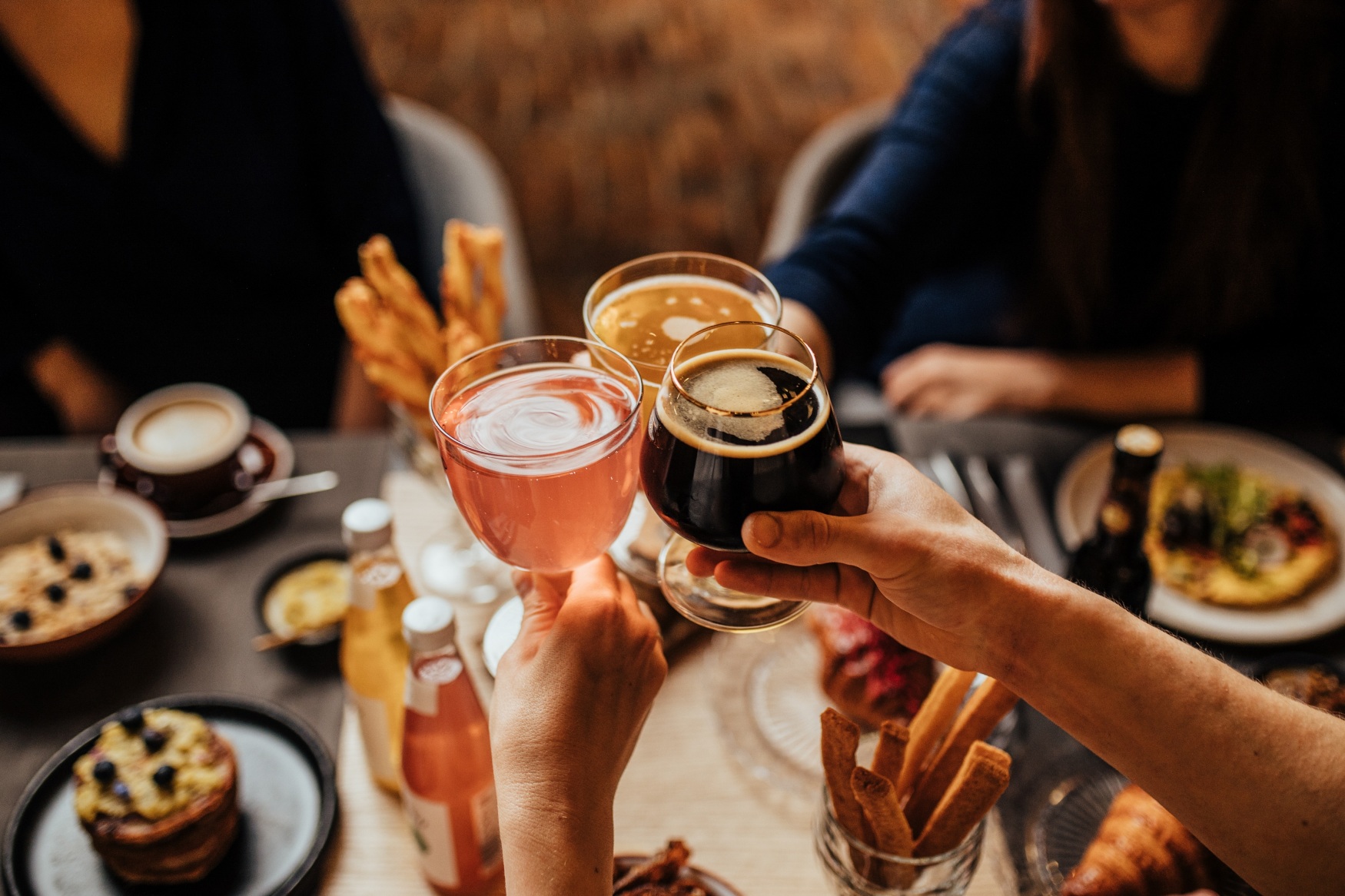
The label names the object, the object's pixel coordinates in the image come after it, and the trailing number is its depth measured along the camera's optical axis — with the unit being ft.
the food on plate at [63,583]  3.96
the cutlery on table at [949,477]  4.43
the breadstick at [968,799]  2.55
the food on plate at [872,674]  3.49
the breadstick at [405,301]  3.74
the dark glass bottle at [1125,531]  3.45
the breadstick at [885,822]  2.51
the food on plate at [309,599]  4.03
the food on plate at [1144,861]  2.83
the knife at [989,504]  4.36
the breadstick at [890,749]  2.68
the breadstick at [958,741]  2.76
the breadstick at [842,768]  2.56
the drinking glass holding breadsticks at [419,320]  3.72
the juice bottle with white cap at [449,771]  3.00
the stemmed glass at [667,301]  2.99
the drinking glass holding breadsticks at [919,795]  2.57
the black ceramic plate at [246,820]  3.19
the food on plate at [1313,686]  3.52
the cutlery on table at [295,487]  4.70
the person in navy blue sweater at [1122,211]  5.35
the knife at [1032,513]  4.36
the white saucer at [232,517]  4.50
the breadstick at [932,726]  2.83
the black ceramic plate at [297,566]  3.91
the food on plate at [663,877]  2.69
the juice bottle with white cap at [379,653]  3.32
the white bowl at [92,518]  4.23
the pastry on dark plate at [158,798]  3.05
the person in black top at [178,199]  5.63
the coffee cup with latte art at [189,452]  4.54
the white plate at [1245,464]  4.15
